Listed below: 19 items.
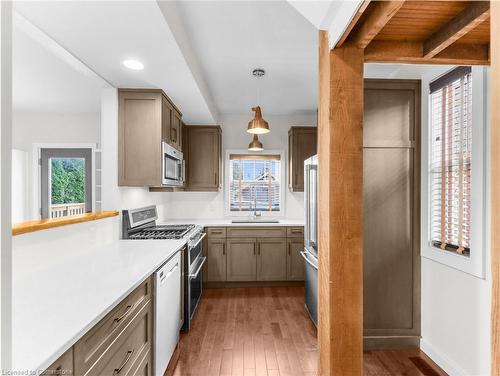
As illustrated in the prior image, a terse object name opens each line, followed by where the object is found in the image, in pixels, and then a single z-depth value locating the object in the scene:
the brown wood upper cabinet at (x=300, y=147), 4.30
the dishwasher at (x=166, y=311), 1.83
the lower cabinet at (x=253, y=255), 3.96
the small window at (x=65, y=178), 4.27
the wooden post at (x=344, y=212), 1.27
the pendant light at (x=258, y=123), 2.81
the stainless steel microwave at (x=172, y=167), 2.87
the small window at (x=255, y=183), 4.64
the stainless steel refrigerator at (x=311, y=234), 2.79
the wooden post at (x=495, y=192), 0.51
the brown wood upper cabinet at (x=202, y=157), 4.25
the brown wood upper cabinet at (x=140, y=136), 2.72
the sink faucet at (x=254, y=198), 4.65
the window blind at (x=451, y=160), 2.02
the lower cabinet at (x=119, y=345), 0.99
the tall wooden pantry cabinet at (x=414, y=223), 2.47
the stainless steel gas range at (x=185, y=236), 2.73
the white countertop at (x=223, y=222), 4.00
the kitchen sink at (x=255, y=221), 4.34
